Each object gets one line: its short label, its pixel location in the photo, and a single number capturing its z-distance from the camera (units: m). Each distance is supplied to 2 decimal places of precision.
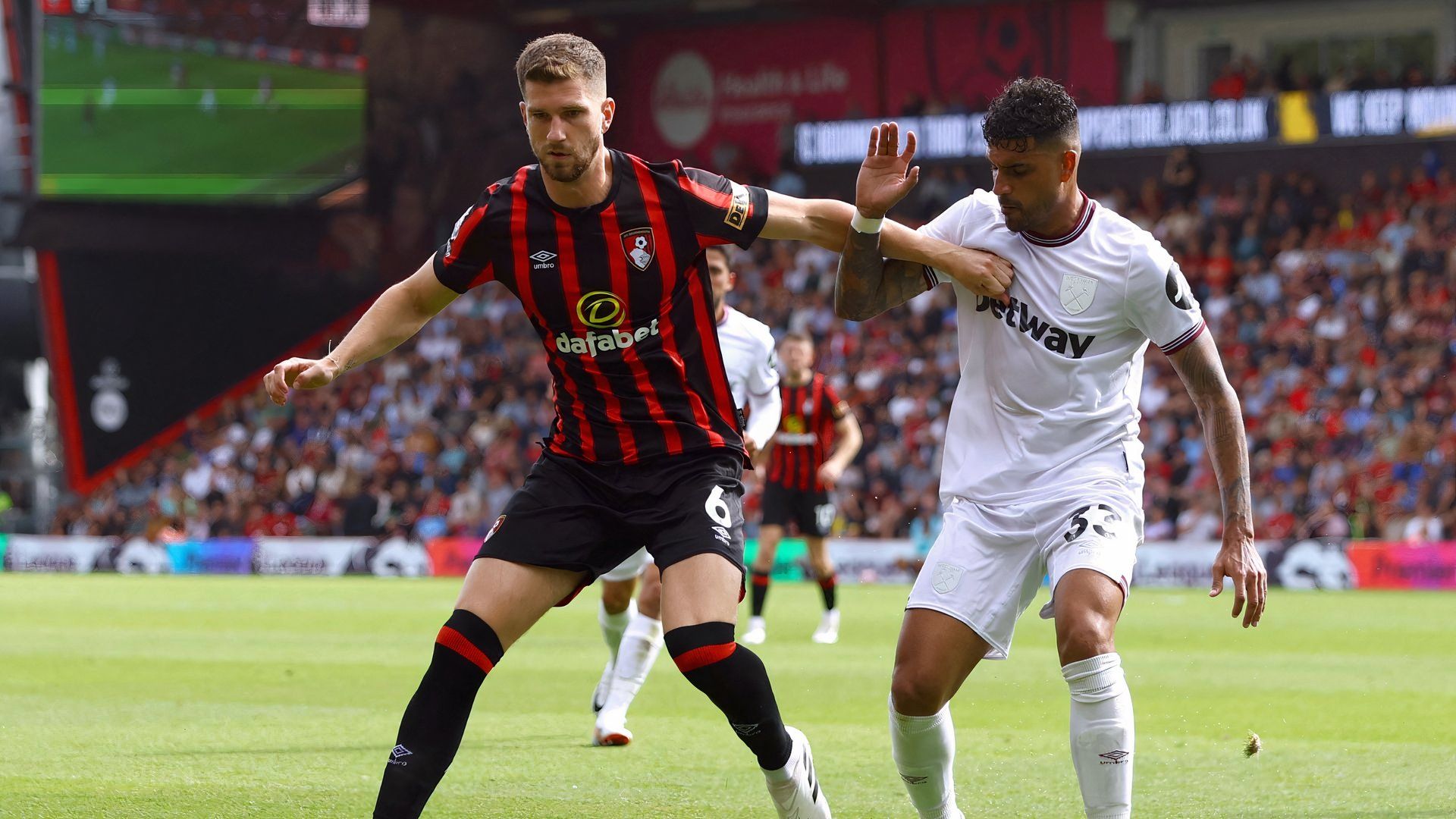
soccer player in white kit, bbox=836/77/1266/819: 10.78
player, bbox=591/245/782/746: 17.22
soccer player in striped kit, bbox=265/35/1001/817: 10.33
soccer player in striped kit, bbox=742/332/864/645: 30.45
